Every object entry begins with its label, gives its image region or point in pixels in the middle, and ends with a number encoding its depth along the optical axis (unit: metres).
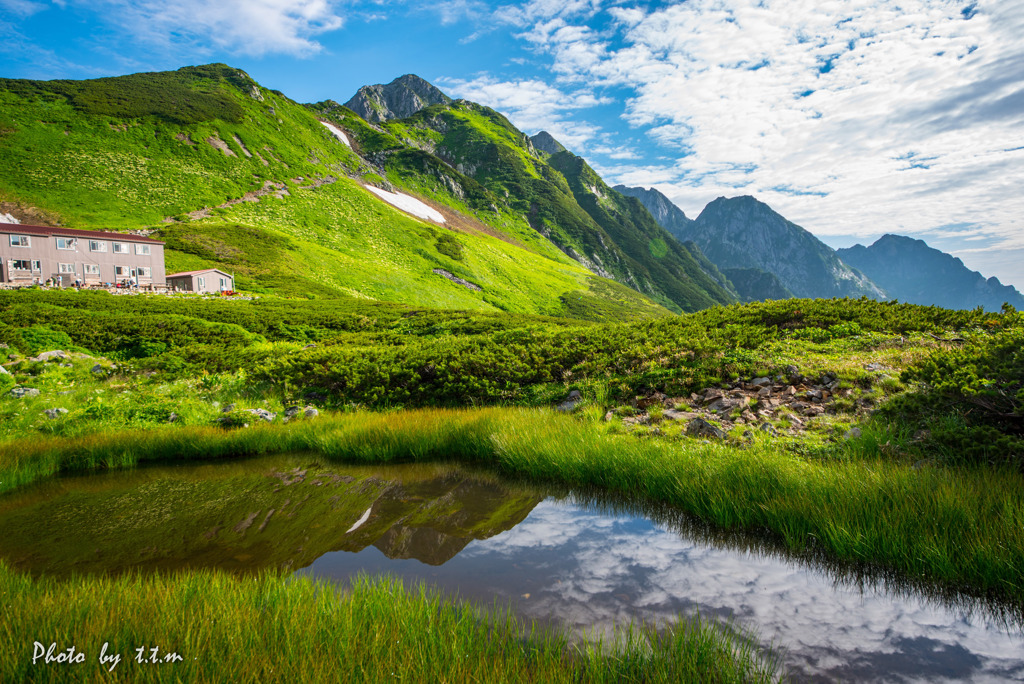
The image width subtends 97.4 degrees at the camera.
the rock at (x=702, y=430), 8.07
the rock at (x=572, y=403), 10.86
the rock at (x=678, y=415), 9.21
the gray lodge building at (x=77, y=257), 40.28
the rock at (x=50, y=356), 15.26
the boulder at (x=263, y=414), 11.66
